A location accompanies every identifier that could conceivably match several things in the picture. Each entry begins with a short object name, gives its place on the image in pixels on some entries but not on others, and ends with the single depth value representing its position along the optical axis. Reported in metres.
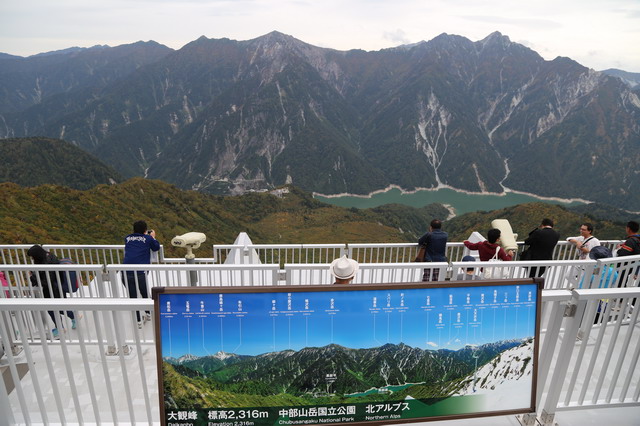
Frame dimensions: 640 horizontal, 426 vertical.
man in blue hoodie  5.91
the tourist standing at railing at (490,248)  6.23
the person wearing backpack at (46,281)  5.37
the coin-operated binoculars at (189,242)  7.00
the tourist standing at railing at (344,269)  3.08
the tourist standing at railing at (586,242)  6.84
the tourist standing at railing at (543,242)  6.63
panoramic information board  2.42
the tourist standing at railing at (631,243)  6.28
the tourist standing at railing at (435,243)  6.45
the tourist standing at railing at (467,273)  5.39
